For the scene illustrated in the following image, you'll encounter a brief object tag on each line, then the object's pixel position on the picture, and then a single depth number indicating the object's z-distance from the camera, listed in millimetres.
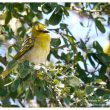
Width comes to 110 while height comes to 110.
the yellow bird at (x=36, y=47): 5836
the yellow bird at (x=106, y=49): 7148
